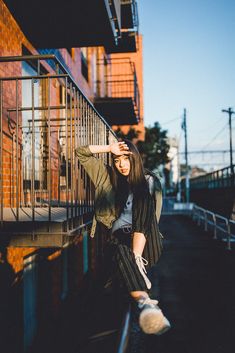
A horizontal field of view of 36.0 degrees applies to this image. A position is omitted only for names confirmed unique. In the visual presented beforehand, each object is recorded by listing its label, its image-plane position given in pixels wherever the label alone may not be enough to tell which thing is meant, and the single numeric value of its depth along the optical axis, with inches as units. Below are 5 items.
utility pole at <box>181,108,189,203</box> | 1187.3
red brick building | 114.5
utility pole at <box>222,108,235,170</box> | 1176.6
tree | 1079.2
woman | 88.5
